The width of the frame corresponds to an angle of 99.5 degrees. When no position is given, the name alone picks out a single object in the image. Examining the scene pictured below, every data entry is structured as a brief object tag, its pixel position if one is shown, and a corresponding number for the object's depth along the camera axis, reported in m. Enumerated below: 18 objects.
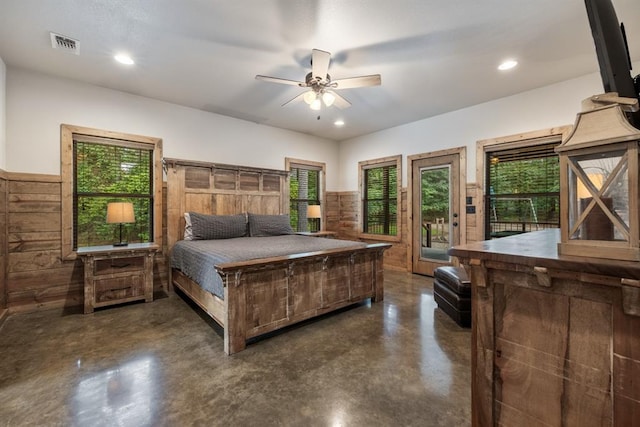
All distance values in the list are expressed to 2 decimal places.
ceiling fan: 2.73
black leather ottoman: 2.86
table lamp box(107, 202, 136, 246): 3.46
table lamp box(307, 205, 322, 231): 5.66
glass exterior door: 4.74
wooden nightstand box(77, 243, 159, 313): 3.26
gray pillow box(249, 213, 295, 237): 4.46
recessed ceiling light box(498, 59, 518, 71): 3.11
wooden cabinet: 0.89
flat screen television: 1.01
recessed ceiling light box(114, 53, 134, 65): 3.02
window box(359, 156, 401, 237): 5.69
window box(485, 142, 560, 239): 3.83
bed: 2.41
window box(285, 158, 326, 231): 6.07
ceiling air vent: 2.68
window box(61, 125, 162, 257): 3.60
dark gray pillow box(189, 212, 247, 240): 3.99
